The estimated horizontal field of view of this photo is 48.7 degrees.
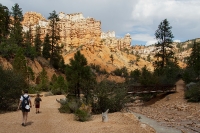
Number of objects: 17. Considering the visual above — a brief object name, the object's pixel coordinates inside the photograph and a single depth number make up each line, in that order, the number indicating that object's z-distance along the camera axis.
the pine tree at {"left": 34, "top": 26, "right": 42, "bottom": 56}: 57.19
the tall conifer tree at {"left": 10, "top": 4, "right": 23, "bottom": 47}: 47.05
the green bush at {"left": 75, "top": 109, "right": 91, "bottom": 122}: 12.83
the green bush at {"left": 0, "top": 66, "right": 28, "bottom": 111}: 15.62
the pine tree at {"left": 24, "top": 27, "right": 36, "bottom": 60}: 46.62
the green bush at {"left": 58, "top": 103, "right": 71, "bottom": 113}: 15.90
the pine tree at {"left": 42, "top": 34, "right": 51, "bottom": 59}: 53.03
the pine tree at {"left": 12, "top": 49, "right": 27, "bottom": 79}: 31.43
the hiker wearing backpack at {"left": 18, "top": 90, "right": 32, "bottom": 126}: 10.80
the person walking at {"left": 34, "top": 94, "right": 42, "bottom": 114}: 15.15
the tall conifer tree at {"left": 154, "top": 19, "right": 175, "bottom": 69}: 35.16
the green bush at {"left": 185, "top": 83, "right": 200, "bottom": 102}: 23.67
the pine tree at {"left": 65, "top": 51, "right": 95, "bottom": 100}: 17.58
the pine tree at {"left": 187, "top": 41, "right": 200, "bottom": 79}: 30.52
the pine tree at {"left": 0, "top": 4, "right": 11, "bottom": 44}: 41.71
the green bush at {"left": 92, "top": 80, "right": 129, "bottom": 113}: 16.67
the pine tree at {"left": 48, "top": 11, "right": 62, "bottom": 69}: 51.28
